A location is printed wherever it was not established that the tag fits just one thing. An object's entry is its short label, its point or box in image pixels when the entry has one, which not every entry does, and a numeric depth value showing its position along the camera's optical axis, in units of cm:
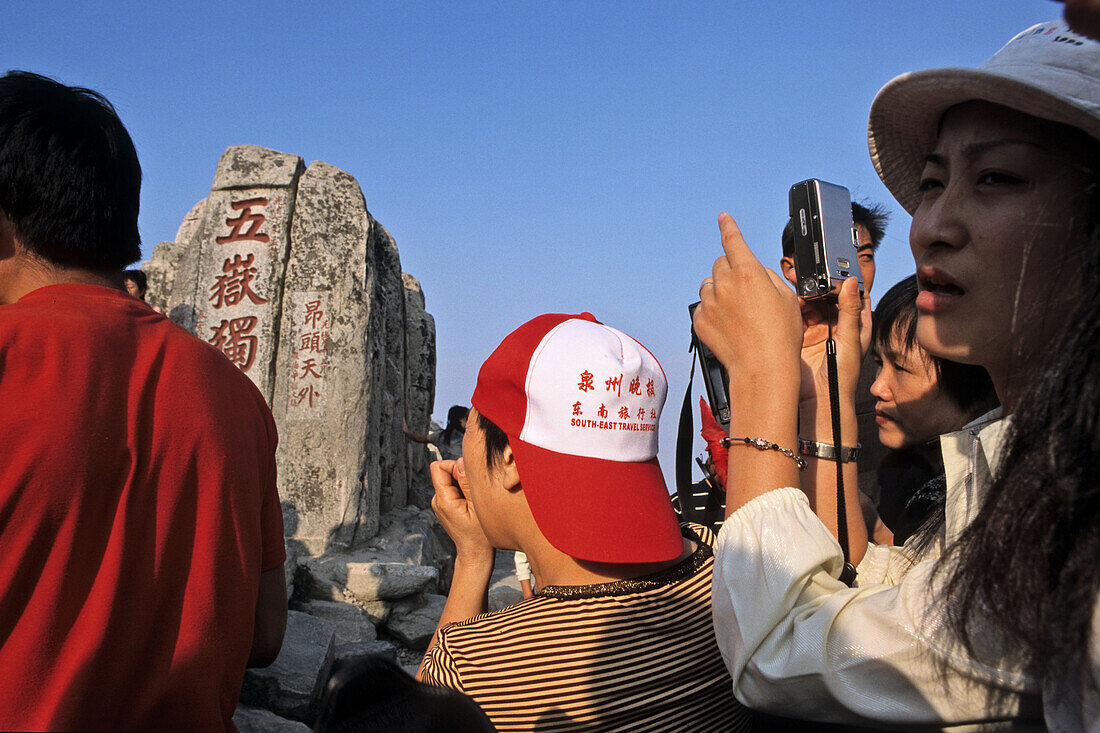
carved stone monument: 659
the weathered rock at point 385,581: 605
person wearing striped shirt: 123
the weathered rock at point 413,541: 696
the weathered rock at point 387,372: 716
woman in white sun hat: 71
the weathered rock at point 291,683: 366
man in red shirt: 112
